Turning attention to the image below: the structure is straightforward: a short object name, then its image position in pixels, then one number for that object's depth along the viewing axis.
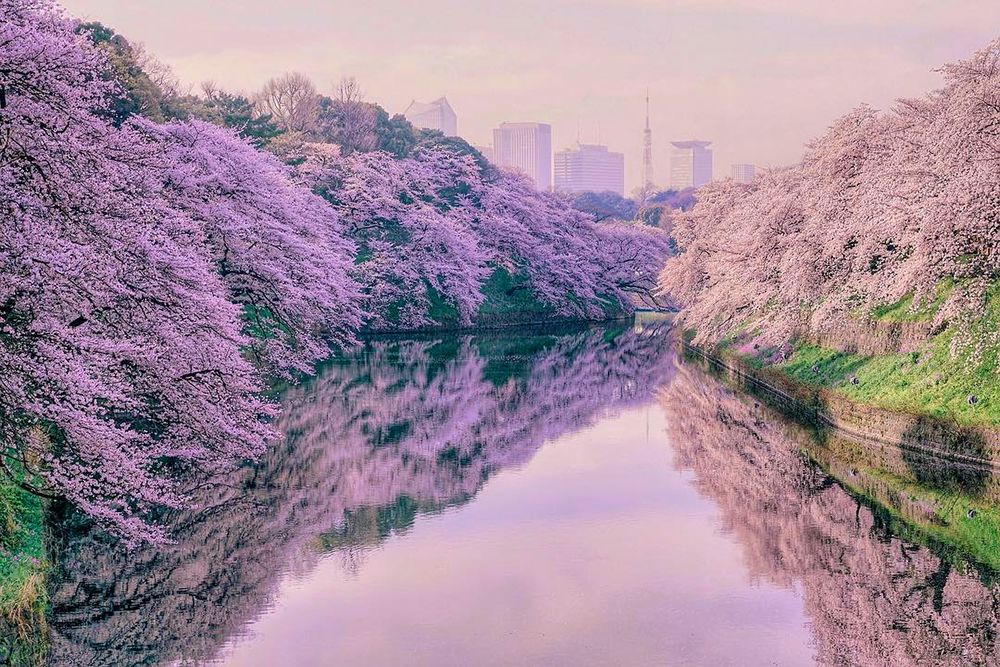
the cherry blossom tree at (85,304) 15.27
